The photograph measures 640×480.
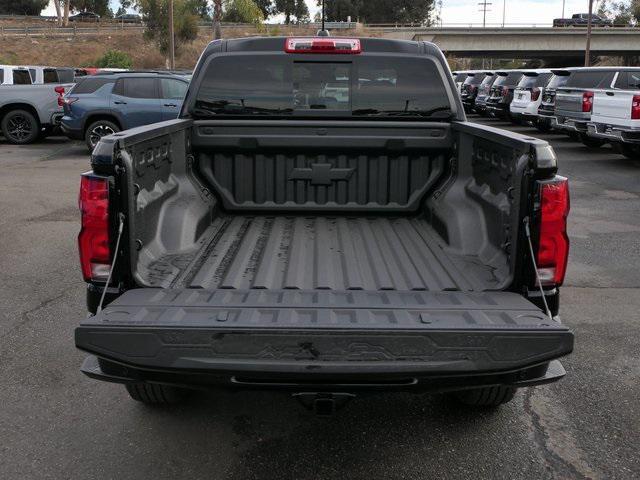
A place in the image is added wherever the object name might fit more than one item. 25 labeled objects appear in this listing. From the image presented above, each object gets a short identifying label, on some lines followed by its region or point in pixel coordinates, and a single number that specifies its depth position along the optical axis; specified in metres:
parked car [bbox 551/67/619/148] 15.23
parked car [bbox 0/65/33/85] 17.78
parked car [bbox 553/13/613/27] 79.94
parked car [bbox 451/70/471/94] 31.17
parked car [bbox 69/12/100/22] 81.56
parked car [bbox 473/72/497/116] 25.77
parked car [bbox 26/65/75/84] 18.20
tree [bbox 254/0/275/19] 97.06
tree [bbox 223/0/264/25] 46.69
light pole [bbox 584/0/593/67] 53.65
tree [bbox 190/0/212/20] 91.35
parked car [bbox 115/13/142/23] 78.06
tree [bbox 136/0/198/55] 57.47
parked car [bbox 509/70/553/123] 19.94
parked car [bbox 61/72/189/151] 15.37
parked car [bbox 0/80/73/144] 17.36
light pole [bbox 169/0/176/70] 40.84
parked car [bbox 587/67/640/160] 13.46
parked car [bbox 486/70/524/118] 23.59
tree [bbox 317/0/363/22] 100.27
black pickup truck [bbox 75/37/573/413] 2.74
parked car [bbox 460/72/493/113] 28.55
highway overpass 67.19
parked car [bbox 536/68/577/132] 17.89
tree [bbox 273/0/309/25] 96.38
